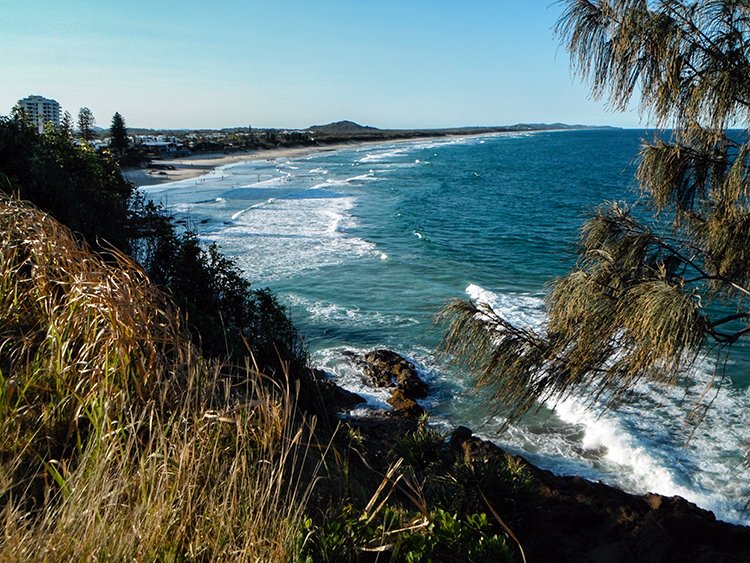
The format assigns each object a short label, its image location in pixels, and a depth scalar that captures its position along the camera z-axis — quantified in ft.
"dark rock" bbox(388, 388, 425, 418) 37.01
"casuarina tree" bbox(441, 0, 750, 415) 13.20
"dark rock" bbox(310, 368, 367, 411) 35.60
